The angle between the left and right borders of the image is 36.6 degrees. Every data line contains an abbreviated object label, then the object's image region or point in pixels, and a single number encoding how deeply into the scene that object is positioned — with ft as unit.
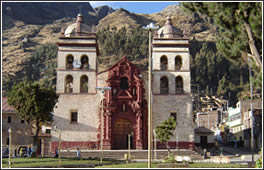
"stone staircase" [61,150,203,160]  138.41
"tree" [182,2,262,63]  67.31
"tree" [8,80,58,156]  120.47
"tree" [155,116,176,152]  132.77
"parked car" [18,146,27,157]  134.49
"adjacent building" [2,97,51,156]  170.91
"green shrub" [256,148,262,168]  75.84
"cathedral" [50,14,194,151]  151.64
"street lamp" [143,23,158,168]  74.63
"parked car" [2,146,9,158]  128.98
